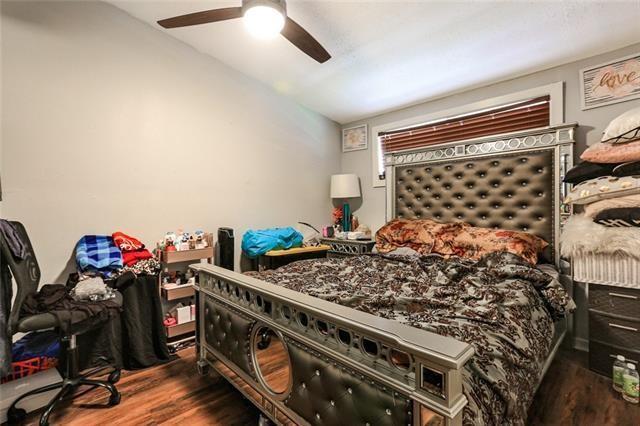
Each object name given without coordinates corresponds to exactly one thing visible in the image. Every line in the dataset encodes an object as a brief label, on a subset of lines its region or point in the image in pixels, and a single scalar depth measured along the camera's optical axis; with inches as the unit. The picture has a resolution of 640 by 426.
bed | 29.3
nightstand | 115.7
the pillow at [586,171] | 71.3
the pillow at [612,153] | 65.7
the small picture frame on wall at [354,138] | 142.2
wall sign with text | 77.9
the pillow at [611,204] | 65.2
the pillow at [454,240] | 82.0
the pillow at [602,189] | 65.8
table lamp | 136.2
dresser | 65.9
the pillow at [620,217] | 63.9
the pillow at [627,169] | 66.0
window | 92.8
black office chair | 52.7
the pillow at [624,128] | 65.7
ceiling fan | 57.7
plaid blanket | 74.5
